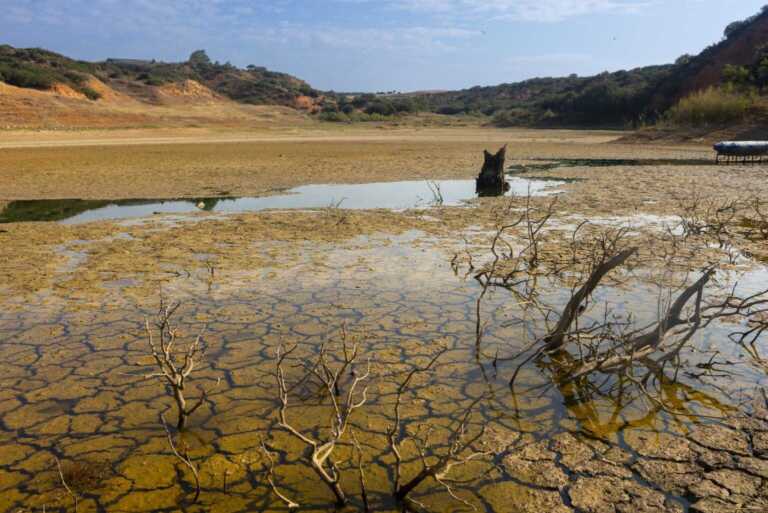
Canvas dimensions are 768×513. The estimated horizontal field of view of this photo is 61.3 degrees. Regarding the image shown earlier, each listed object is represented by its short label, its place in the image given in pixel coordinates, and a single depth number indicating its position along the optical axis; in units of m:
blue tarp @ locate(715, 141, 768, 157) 17.47
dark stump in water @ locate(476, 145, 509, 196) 14.13
